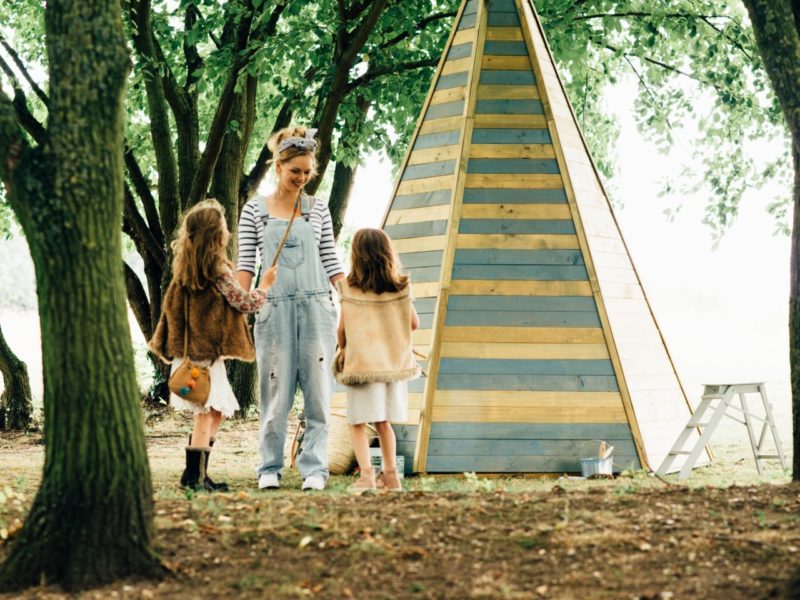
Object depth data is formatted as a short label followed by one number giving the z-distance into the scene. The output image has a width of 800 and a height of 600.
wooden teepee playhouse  7.69
